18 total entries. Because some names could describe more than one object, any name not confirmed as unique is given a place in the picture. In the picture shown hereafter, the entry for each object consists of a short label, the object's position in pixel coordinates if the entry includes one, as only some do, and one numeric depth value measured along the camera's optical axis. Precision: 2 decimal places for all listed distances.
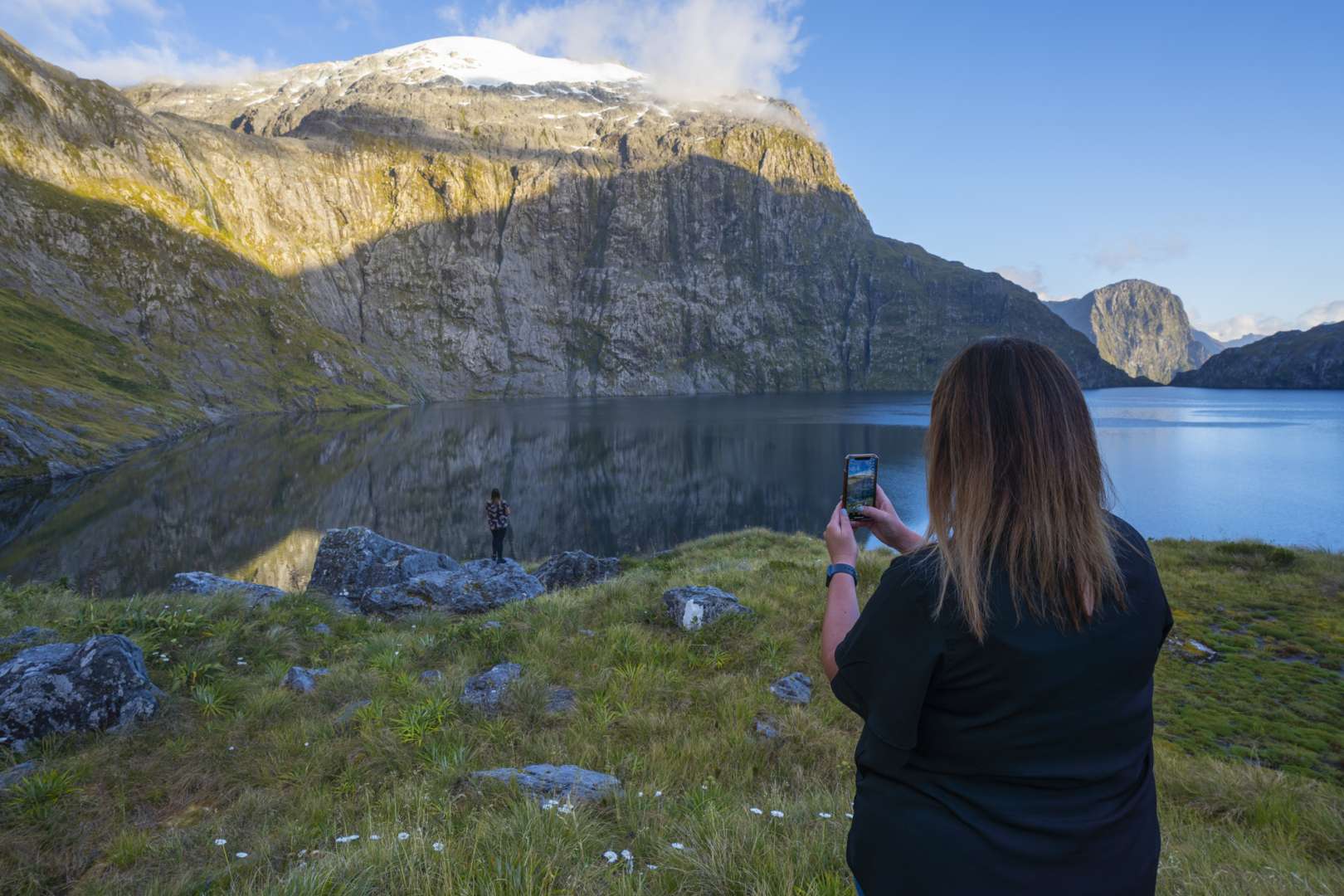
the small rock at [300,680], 7.93
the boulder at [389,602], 13.60
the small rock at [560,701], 7.11
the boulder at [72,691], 6.41
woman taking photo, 1.86
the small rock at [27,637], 8.49
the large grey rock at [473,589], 13.91
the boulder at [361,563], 16.97
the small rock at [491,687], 7.06
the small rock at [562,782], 4.85
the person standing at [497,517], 21.50
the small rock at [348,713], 6.77
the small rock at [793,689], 7.55
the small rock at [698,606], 9.90
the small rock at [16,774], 5.37
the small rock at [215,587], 13.27
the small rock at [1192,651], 10.53
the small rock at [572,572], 19.23
